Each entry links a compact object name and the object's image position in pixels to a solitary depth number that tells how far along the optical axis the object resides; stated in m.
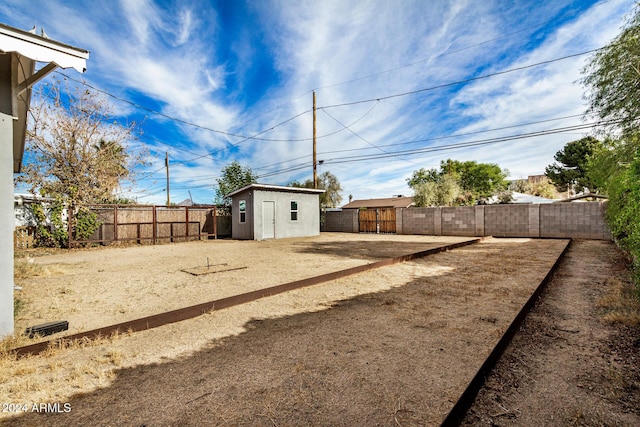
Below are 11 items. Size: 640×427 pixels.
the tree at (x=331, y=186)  38.00
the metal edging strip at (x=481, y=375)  1.49
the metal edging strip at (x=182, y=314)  2.44
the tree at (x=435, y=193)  19.34
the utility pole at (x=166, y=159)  24.42
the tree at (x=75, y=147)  11.62
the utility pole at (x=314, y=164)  16.89
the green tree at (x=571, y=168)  30.56
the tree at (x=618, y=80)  7.64
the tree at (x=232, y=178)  20.12
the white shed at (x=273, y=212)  13.87
